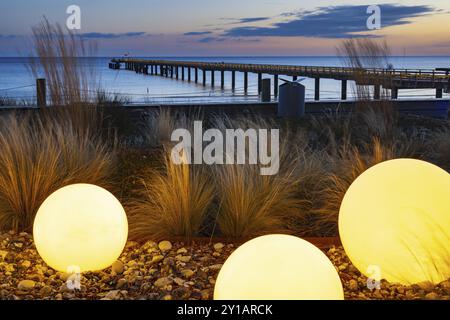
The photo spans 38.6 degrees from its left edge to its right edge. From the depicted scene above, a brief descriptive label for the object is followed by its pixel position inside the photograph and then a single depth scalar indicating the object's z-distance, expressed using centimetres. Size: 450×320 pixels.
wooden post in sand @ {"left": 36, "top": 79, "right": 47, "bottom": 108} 914
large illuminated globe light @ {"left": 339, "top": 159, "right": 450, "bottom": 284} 354
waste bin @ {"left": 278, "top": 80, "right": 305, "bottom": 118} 1280
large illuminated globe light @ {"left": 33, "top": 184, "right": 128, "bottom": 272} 396
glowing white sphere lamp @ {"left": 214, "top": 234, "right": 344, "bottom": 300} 283
